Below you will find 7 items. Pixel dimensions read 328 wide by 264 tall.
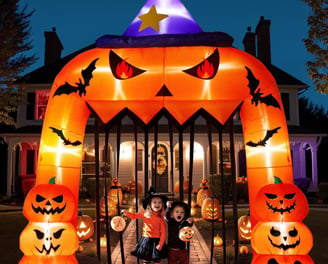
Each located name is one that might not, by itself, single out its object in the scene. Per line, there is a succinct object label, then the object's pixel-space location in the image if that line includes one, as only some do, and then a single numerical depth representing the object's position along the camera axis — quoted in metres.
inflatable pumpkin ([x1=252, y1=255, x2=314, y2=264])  3.93
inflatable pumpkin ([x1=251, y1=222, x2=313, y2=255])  3.96
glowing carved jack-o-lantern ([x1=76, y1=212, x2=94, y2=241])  7.30
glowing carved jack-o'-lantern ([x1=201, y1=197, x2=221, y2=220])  9.67
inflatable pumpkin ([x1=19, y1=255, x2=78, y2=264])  3.97
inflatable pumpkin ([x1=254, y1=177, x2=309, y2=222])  4.01
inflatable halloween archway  4.35
